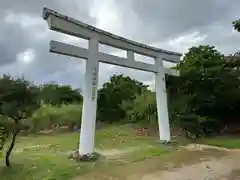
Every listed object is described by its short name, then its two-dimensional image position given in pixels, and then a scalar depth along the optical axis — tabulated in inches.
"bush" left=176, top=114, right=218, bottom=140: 305.2
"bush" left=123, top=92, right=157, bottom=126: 359.6
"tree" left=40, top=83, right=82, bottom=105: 539.8
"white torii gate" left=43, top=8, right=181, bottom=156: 174.4
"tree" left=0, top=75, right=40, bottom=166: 170.3
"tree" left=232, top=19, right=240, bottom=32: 275.4
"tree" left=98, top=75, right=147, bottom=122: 455.9
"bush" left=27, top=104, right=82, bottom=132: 409.2
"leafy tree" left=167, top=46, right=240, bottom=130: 331.1
